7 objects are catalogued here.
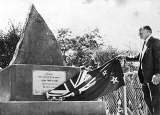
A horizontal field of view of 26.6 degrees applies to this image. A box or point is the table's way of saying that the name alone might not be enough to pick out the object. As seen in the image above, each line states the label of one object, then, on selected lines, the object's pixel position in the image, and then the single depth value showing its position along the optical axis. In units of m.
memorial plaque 6.79
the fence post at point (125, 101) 8.98
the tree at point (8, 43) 33.10
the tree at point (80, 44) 39.00
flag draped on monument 6.95
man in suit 5.18
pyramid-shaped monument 7.11
